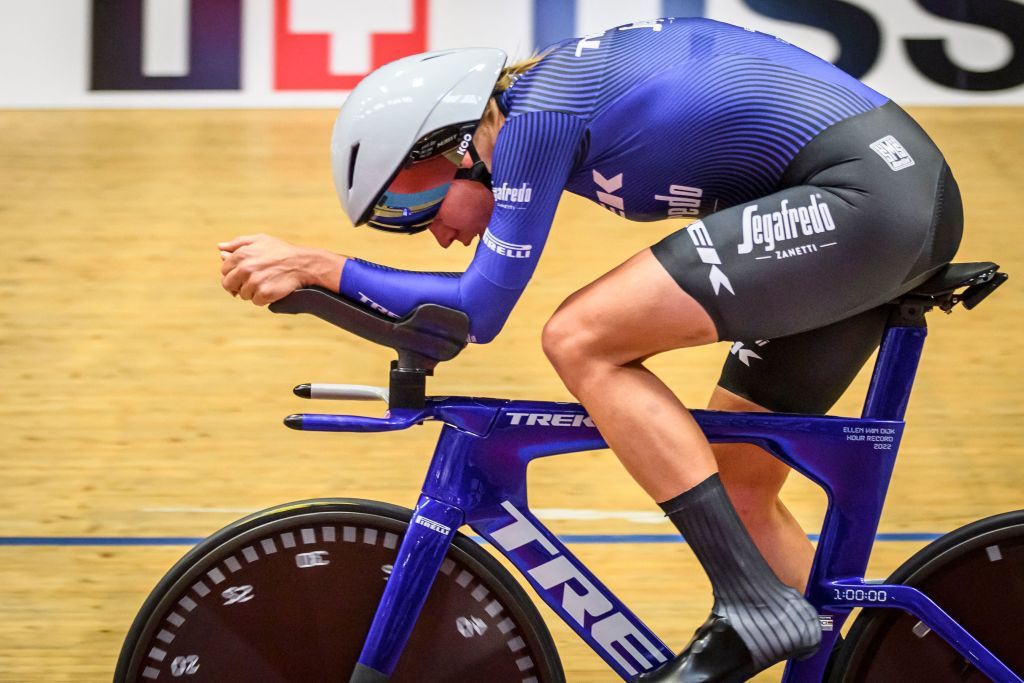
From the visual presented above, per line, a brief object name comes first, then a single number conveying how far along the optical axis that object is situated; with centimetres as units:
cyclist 747
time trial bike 760
